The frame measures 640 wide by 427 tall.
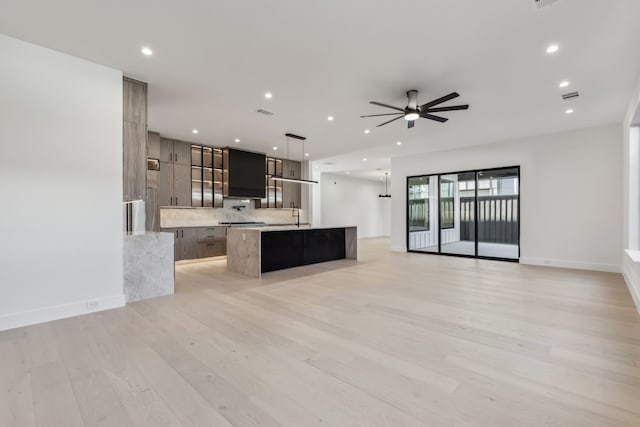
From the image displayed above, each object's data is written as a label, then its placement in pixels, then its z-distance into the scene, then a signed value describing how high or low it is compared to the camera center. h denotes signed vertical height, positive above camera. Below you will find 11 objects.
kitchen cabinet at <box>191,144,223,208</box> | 7.46 +0.98
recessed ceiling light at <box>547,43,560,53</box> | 3.15 +1.81
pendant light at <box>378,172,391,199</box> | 15.14 +1.37
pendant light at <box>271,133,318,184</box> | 6.77 +1.84
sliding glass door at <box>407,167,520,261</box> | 7.37 +0.02
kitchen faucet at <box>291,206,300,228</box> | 9.78 +0.14
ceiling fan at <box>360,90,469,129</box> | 4.13 +1.48
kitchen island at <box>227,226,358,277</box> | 5.59 -0.73
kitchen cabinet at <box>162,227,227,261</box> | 6.88 -0.68
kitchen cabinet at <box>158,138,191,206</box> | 6.89 +0.97
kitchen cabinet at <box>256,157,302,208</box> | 9.02 +0.88
